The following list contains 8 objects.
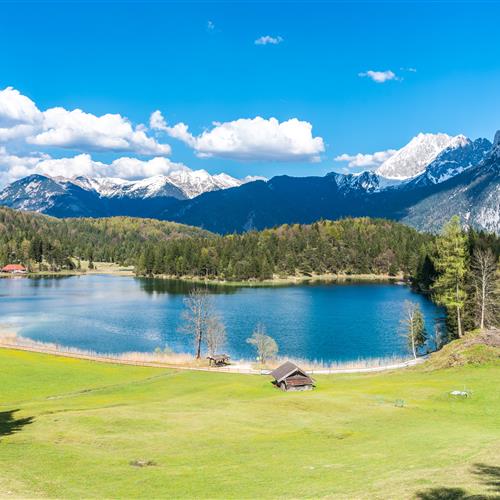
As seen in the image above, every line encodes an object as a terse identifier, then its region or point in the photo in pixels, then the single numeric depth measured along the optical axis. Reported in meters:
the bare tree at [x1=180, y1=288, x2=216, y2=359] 89.94
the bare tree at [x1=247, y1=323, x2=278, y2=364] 82.19
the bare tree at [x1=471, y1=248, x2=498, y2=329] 78.12
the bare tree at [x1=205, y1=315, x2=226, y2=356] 89.00
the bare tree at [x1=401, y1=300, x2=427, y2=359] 88.06
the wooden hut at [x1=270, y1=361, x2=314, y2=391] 59.19
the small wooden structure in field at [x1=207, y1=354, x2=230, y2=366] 80.13
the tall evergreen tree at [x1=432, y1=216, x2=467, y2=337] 76.88
